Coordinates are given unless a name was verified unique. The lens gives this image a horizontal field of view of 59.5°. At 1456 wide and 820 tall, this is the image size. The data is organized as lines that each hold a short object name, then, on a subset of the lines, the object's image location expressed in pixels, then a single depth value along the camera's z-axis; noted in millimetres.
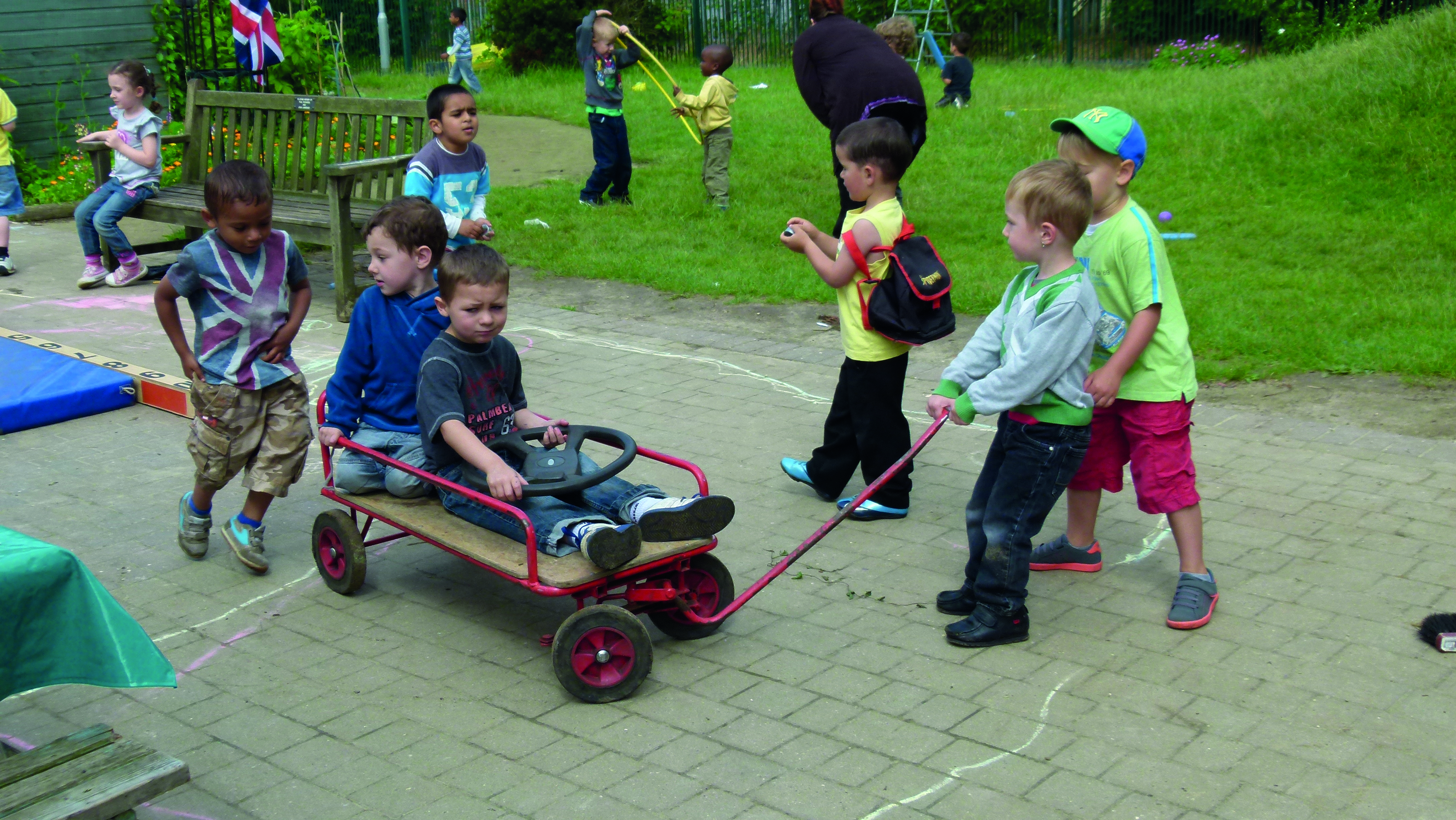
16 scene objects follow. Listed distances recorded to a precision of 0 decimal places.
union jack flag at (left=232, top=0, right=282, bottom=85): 10773
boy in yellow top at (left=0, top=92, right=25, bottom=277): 10008
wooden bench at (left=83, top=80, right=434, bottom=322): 8141
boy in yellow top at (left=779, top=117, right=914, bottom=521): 4684
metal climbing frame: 20266
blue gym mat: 6191
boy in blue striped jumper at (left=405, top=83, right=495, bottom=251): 6309
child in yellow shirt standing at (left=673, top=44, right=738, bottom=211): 10945
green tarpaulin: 2609
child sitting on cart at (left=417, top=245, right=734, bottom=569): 3730
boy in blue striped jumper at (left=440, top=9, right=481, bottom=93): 18406
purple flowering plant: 19406
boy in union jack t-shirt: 4371
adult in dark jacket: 8102
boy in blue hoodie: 4227
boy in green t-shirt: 3934
